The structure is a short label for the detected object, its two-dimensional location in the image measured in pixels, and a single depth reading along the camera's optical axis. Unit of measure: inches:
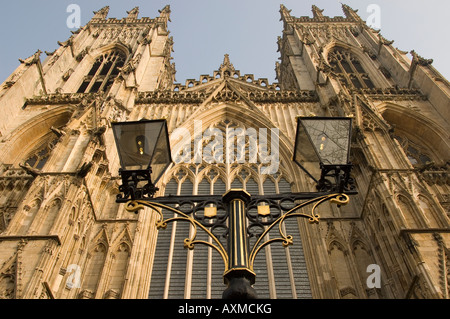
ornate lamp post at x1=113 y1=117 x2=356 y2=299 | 165.2
